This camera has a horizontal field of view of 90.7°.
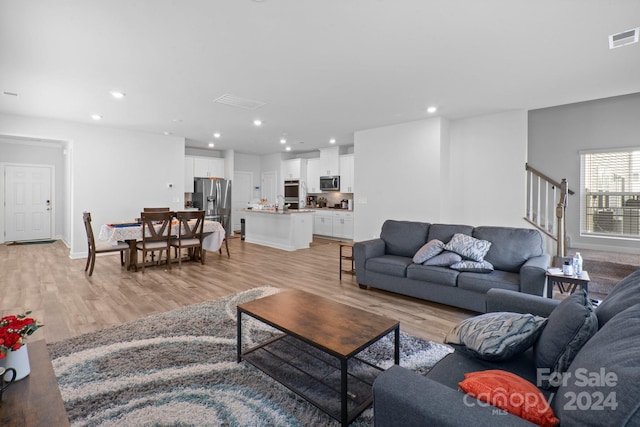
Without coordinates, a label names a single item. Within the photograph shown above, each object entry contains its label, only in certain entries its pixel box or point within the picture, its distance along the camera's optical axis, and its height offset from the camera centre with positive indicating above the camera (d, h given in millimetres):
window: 5656 +261
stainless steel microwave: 8883 +678
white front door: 7965 +75
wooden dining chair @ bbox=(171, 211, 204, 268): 5398 -437
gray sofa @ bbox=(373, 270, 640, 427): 801 -553
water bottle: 2909 -543
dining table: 4974 -445
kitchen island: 7248 -521
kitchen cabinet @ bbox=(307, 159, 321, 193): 9556 +953
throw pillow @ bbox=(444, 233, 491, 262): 3475 -444
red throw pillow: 1012 -645
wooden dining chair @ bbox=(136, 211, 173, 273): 4984 -433
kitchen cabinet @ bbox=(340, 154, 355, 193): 8641 +933
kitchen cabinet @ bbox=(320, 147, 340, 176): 8906 +1316
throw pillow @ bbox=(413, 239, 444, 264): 3684 -514
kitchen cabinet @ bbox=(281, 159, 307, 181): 9758 +1173
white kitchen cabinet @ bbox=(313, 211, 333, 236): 9047 -480
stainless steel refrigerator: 8852 +277
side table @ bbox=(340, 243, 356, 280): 4816 -985
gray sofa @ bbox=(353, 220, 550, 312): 3154 -674
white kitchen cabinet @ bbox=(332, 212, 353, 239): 8531 -501
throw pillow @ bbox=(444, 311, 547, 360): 1488 -624
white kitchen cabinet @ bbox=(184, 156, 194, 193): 8797 +904
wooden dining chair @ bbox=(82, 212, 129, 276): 4805 -654
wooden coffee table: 1818 -985
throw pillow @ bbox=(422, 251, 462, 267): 3510 -586
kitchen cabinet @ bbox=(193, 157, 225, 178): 9031 +1155
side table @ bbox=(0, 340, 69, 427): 1186 -798
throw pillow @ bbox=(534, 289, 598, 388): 1284 -538
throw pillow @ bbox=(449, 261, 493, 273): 3330 -634
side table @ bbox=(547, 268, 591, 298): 2783 -635
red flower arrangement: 1310 -544
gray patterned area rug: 1780 -1158
